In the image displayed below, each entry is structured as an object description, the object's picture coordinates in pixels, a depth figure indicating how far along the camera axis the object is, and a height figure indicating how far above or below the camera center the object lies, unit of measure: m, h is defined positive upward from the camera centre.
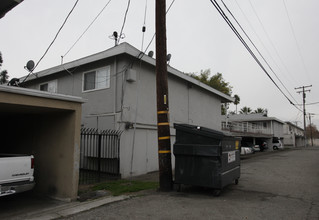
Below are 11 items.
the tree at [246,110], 75.94 +8.21
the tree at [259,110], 76.47 +8.26
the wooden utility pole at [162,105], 6.75 +0.90
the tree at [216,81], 36.95 +8.61
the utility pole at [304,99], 41.14 +6.36
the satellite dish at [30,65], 12.60 +3.74
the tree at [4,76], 23.47 +5.99
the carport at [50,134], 5.81 +0.08
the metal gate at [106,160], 9.32 -0.97
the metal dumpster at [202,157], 5.95 -0.54
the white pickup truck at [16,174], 5.18 -0.85
